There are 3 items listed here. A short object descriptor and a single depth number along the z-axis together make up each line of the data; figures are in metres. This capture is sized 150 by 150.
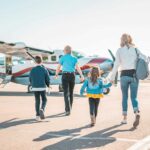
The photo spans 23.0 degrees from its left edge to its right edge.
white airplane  20.11
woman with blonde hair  7.75
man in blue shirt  9.91
